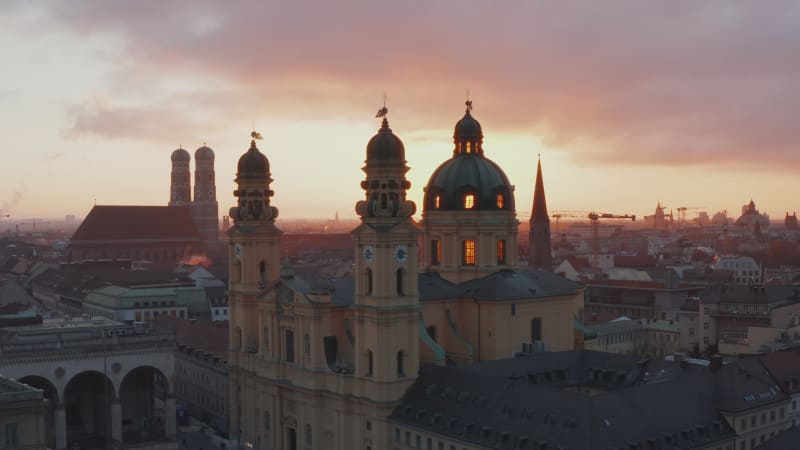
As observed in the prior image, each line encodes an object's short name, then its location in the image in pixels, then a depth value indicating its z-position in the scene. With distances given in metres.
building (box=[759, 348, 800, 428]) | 83.13
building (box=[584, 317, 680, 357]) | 131.50
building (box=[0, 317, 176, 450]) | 87.62
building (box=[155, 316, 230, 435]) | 102.38
